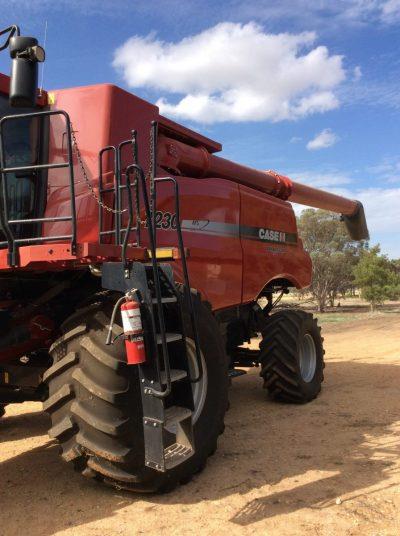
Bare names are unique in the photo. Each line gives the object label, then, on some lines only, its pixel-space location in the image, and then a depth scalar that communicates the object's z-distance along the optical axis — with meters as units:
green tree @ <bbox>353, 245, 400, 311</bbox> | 34.59
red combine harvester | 3.18
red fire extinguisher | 3.05
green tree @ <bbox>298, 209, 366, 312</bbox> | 40.56
